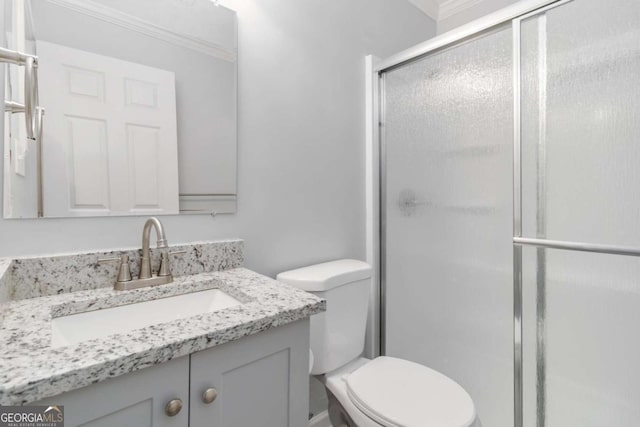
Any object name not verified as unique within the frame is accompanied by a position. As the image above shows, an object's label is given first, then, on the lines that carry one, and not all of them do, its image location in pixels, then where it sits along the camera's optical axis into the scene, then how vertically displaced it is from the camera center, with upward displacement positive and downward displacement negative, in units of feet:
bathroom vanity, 1.72 -0.88
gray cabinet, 1.79 -1.19
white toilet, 3.22 -2.06
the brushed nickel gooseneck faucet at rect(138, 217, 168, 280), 3.07 -0.32
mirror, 2.85 +1.07
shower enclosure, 3.42 -0.04
